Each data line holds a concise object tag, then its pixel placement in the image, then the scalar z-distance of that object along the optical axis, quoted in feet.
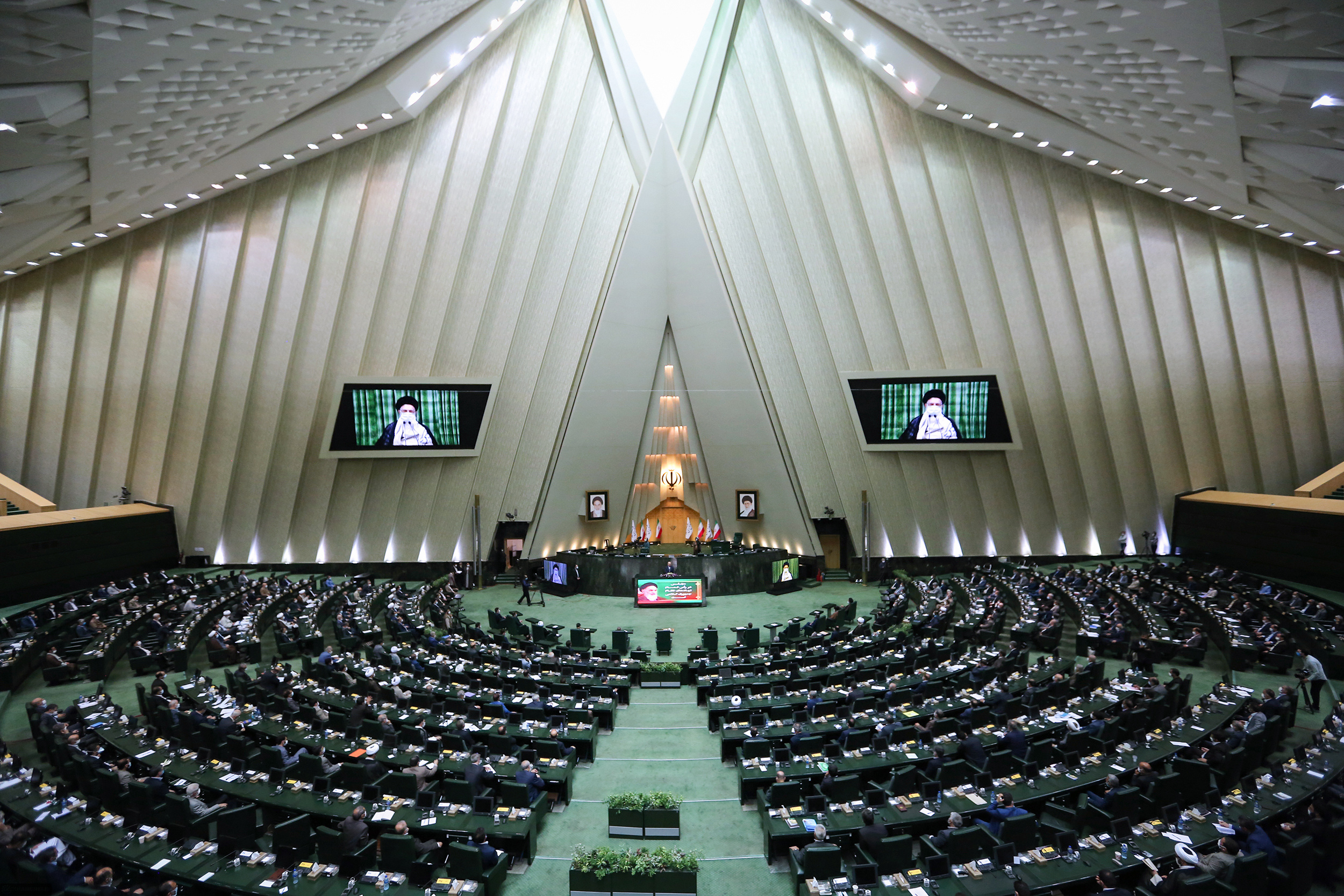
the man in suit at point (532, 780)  27.89
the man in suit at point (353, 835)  22.56
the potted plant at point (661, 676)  45.80
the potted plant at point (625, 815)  26.21
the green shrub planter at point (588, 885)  22.03
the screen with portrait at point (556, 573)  81.66
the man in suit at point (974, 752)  28.53
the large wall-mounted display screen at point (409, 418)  76.33
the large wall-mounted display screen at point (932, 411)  75.51
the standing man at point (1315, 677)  36.37
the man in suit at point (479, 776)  27.72
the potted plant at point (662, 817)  26.12
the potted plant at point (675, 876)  22.12
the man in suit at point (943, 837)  21.89
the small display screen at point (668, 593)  75.00
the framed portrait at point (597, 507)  92.73
